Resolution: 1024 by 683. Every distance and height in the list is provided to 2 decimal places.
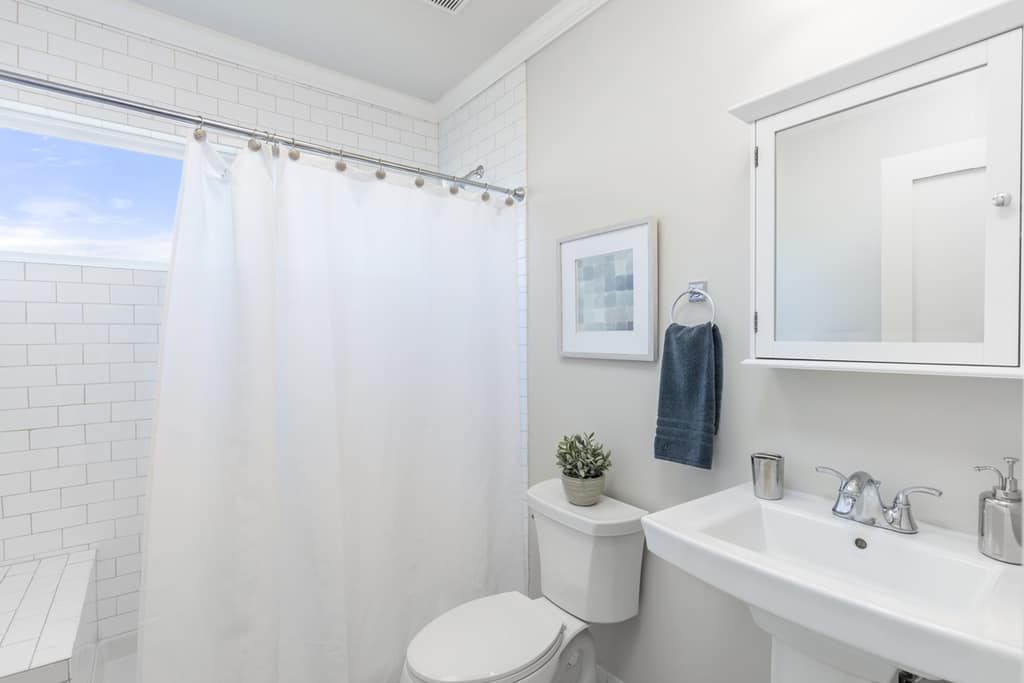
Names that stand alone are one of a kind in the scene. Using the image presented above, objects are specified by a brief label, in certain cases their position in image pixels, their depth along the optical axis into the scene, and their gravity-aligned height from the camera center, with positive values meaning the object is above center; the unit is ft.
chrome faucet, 3.46 -1.25
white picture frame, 5.45 +0.55
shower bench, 4.14 -2.78
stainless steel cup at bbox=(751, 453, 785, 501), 4.19 -1.21
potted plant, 5.51 -1.52
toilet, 4.57 -2.98
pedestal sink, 2.33 -1.50
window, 6.18 +1.92
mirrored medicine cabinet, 3.01 +0.85
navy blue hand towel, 4.59 -0.56
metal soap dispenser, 2.96 -1.15
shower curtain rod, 4.11 +2.18
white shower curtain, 4.98 -1.03
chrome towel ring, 4.84 +0.43
